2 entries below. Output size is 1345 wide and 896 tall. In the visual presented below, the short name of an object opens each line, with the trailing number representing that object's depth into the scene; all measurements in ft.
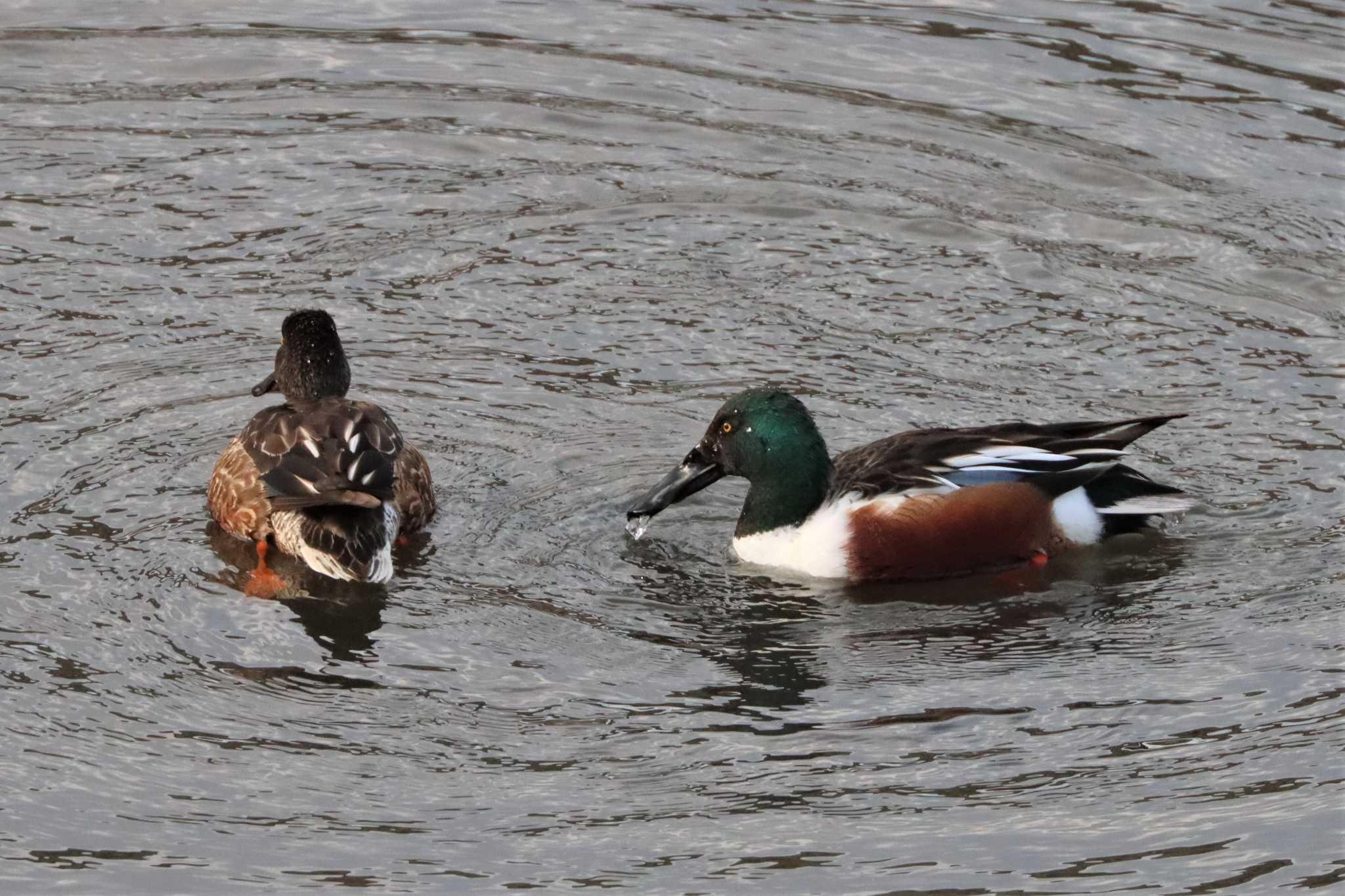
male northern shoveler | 63.26
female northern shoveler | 61.98
